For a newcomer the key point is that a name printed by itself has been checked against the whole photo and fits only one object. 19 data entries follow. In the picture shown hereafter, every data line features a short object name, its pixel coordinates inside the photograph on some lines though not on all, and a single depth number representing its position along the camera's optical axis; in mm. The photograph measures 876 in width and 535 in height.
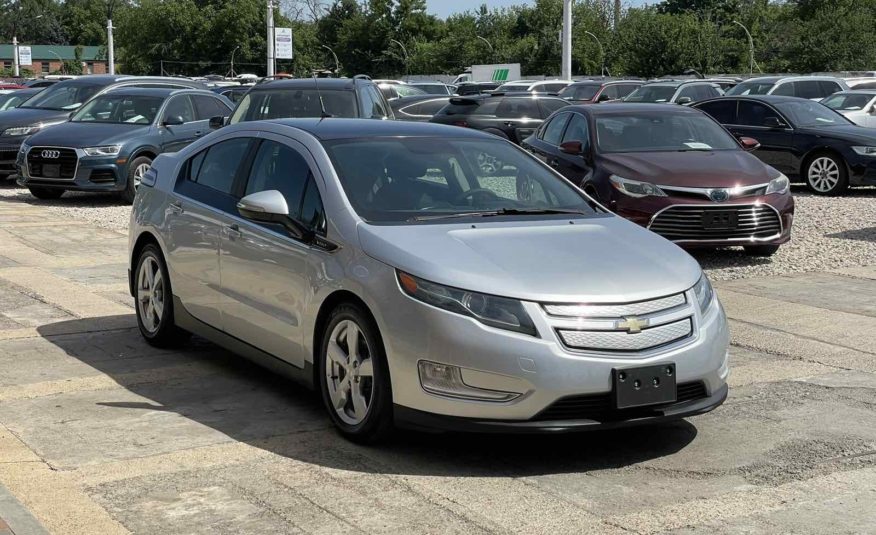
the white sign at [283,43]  76250
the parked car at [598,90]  32531
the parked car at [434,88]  38188
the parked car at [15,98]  25922
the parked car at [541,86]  37094
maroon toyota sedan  11812
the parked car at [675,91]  29281
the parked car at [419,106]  27766
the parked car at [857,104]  24895
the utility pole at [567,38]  44759
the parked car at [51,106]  20656
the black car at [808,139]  18391
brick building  155125
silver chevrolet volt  5441
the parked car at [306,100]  14094
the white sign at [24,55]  110500
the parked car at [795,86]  29047
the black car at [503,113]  23281
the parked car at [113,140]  17703
